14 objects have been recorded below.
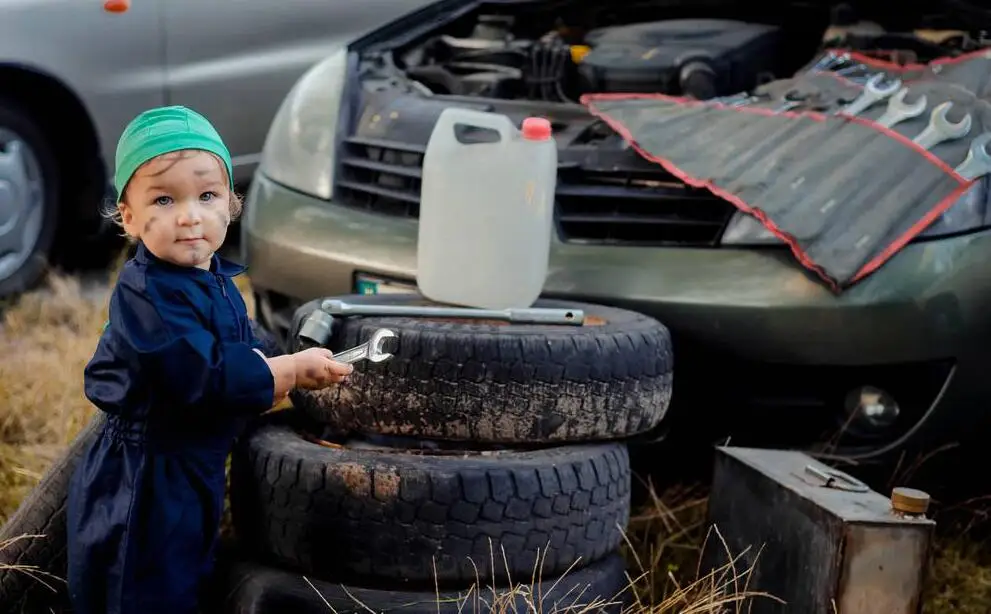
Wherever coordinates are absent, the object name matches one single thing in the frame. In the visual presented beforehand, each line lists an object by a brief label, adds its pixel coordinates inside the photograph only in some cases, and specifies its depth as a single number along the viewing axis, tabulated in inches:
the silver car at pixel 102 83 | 162.4
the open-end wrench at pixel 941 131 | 99.9
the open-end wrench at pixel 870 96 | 107.0
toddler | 70.2
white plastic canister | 101.3
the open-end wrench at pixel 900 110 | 102.9
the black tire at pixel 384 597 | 76.8
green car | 95.8
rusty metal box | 76.7
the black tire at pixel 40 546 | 85.0
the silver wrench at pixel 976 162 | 96.8
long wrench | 91.5
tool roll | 95.6
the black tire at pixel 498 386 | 83.5
